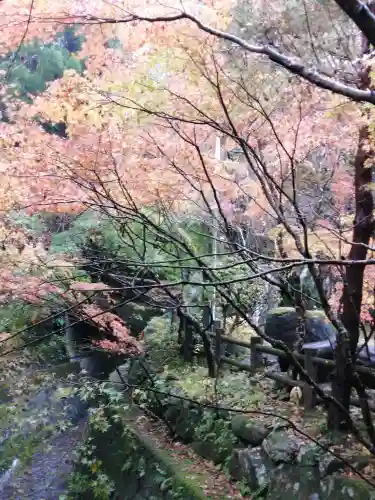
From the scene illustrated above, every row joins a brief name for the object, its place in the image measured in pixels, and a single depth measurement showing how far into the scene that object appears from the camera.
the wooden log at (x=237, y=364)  7.16
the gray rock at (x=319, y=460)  4.47
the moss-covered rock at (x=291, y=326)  7.33
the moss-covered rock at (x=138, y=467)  5.62
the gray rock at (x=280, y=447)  4.89
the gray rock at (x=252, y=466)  5.06
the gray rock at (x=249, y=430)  5.46
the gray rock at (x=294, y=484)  4.48
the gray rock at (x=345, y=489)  4.07
